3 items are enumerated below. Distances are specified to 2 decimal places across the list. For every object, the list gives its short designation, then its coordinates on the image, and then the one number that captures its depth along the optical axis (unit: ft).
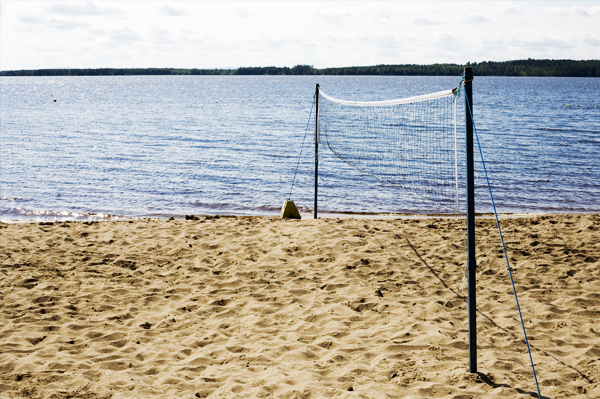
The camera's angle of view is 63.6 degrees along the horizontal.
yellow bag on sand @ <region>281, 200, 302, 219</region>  34.40
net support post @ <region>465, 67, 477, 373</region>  13.08
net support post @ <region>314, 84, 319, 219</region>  32.09
